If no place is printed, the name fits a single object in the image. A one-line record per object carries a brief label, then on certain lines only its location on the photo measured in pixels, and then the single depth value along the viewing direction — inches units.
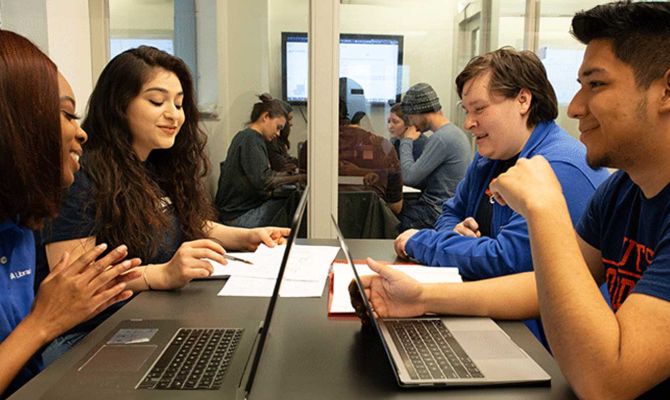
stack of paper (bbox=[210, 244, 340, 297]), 54.2
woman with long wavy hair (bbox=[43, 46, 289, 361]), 58.2
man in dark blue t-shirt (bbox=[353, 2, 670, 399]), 32.7
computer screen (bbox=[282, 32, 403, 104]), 119.6
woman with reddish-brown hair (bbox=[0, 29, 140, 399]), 41.2
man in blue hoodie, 56.4
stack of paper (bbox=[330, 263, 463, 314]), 49.1
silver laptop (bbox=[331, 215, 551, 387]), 35.0
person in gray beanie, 122.6
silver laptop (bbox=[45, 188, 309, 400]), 33.9
